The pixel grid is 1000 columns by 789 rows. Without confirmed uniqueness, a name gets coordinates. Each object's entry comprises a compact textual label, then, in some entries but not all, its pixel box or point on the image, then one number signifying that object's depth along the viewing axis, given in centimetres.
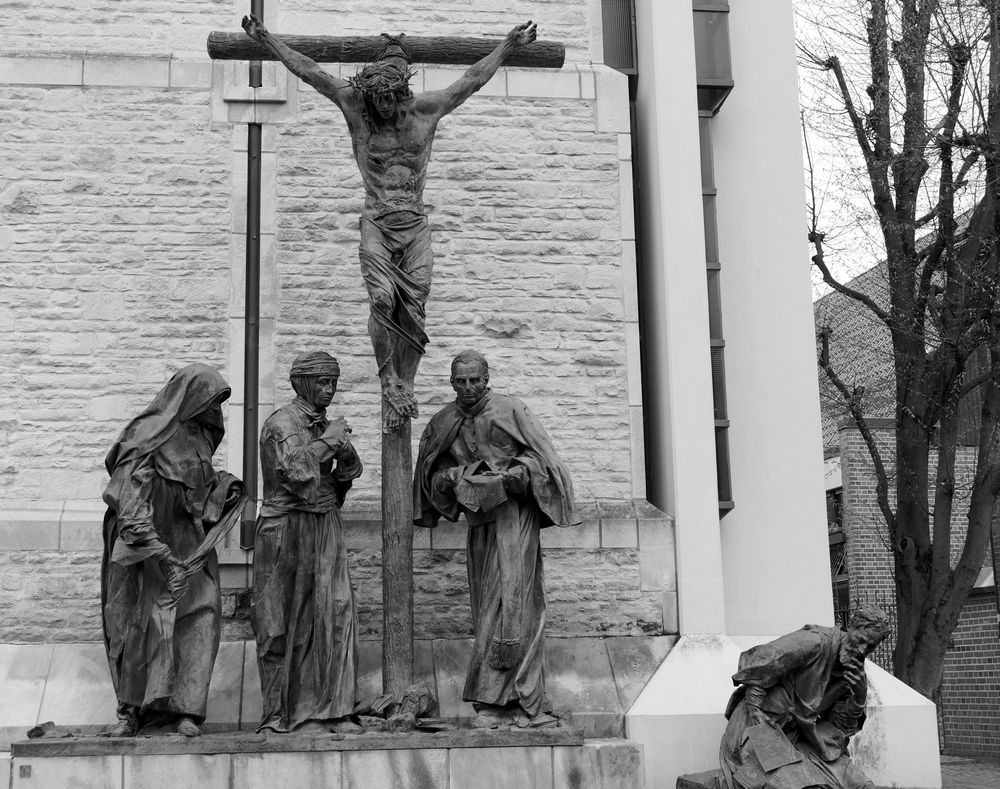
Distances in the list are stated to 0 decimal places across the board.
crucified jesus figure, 916
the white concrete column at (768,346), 1134
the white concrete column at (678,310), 1057
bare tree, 1363
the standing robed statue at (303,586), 877
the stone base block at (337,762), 819
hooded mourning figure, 857
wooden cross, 894
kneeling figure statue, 873
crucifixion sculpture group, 870
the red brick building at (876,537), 1788
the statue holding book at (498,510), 893
